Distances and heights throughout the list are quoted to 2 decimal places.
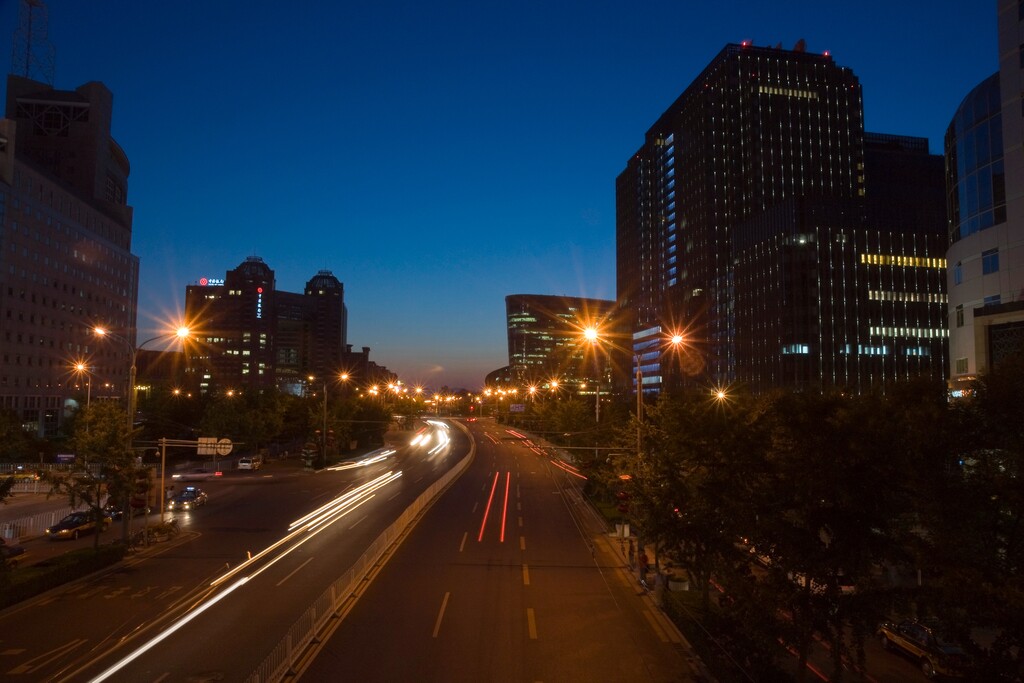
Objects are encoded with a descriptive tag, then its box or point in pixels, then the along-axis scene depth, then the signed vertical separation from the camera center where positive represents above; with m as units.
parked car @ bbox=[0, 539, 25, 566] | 25.41 -5.66
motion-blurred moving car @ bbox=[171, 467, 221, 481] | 54.77 -6.14
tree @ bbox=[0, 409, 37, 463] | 46.91 -2.94
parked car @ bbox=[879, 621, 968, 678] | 17.93 -6.60
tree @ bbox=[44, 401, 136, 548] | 27.30 -2.61
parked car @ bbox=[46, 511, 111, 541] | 31.78 -5.90
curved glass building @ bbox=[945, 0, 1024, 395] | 31.08 +8.62
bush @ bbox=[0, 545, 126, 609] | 20.63 -5.66
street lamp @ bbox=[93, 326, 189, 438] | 27.66 +0.69
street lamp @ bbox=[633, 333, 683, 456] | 21.47 -0.55
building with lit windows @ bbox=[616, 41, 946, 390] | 118.69 +31.77
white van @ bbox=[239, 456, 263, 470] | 61.91 -5.80
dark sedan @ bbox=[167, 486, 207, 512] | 40.31 -5.92
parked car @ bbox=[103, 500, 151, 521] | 28.72 -5.11
